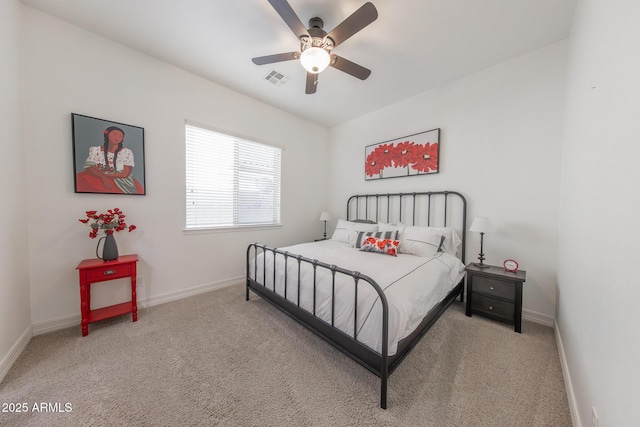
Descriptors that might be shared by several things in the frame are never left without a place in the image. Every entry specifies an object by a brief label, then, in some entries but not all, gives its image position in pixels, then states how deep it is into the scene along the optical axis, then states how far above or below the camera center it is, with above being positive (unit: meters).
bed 1.42 -0.61
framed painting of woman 2.10 +0.48
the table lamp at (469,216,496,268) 2.29 -0.19
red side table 1.93 -0.70
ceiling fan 1.51 +1.34
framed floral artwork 3.00 +0.77
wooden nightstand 2.09 -0.87
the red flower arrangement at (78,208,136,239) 2.05 -0.18
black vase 2.07 -0.44
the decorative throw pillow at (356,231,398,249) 2.75 -0.37
